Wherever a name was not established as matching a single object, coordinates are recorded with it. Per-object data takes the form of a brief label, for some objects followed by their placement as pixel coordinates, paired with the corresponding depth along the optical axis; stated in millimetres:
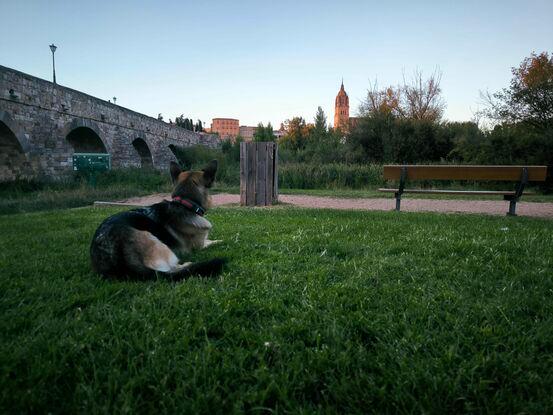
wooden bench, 6484
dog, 2527
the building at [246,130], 134300
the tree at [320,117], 44181
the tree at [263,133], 44384
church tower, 115250
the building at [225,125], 151875
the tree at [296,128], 53062
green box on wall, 13914
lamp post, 23912
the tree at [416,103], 30427
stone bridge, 12062
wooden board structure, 8539
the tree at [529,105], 14727
